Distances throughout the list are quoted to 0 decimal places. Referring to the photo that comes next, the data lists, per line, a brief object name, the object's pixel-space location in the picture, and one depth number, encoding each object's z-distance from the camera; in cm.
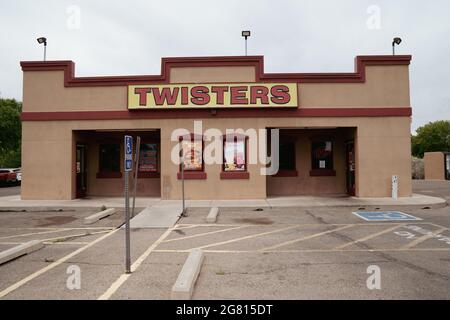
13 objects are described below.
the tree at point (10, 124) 3884
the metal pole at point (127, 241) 568
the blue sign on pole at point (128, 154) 586
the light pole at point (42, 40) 1697
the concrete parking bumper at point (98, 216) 1105
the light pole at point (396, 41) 1640
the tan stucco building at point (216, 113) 1577
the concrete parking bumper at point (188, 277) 481
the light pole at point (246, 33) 1664
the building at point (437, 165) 3088
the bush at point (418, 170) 3522
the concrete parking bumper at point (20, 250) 681
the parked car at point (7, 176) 2866
